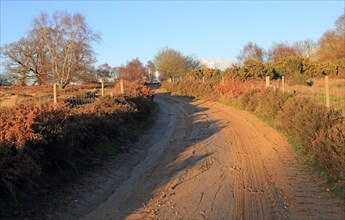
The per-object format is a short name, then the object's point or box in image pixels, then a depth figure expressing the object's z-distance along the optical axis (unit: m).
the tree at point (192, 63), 75.66
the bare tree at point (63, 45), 46.81
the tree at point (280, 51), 76.31
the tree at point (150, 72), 83.06
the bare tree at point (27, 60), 48.03
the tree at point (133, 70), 70.11
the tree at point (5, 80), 51.39
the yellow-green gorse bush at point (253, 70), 42.71
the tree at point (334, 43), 49.53
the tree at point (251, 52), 80.12
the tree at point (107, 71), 76.56
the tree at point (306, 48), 72.48
